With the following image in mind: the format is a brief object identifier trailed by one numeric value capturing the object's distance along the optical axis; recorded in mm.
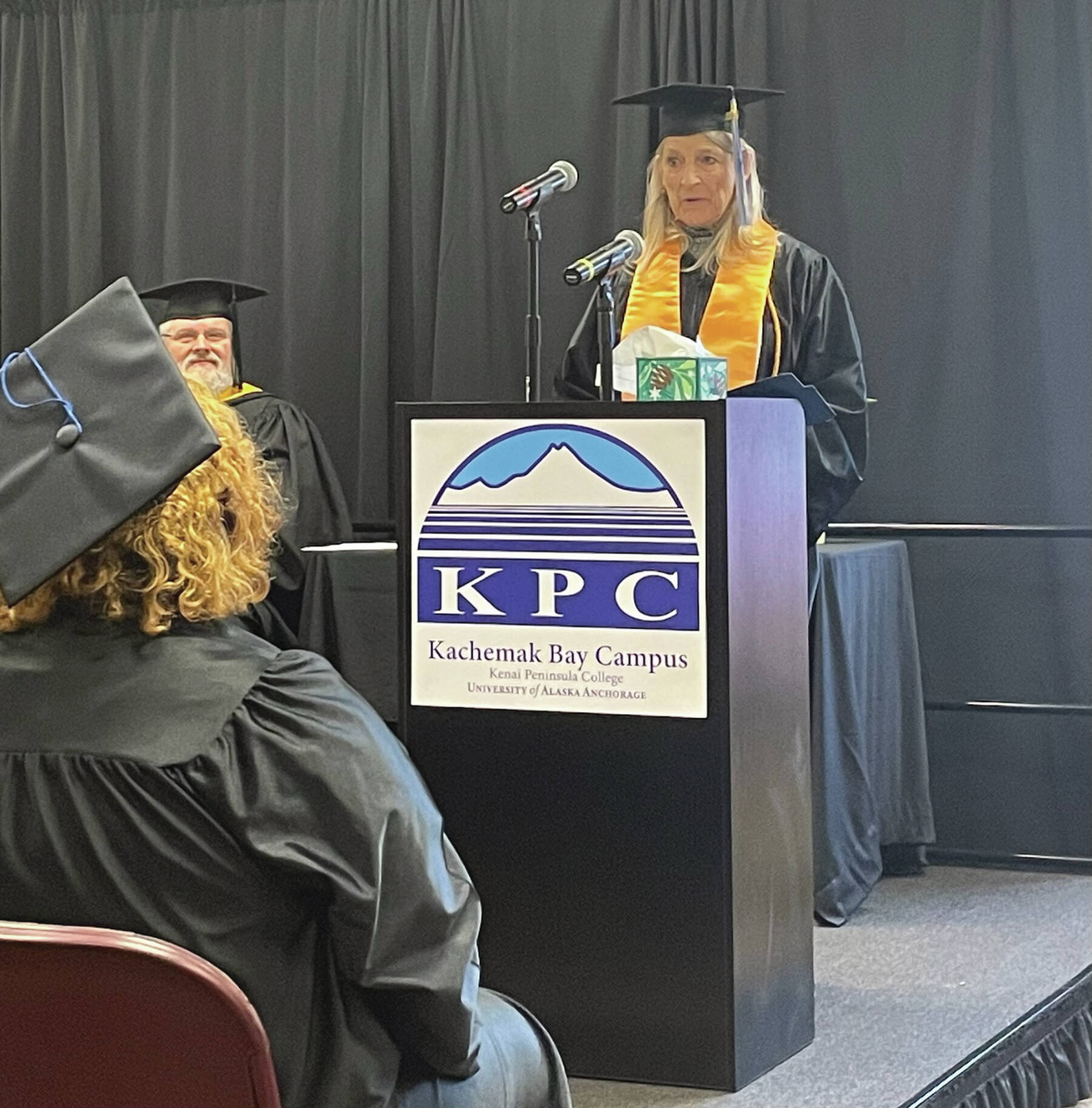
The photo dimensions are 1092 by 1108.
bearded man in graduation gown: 5383
